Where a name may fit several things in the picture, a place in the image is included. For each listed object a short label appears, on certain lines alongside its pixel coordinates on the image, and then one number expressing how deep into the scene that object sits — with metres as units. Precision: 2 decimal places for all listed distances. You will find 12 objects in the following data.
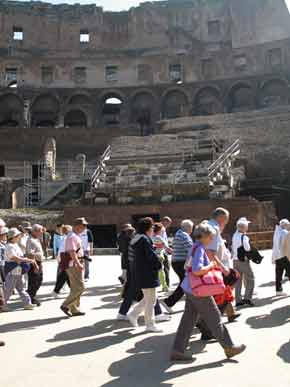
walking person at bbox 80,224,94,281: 11.66
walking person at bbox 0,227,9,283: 8.02
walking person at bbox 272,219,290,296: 9.14
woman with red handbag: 5.55
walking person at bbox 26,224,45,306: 9.40
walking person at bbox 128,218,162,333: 6.91
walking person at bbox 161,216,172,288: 10.13
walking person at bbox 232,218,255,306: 8.48
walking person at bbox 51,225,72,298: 9.87
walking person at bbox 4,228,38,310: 8.70
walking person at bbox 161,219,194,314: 8.08
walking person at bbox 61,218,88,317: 8.17
